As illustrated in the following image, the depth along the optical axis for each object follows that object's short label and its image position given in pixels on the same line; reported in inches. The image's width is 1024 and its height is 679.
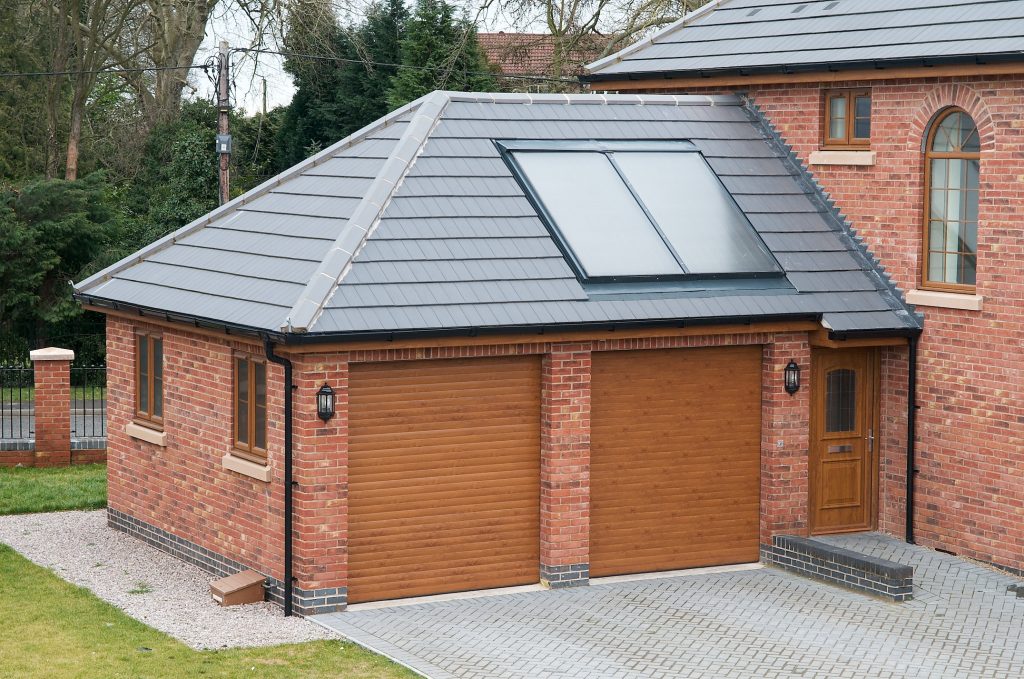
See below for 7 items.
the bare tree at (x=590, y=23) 1353.3
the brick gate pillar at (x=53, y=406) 868.6
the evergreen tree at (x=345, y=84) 1390.3
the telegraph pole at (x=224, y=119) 1179.9
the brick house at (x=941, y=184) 608.1
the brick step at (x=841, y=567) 573.0
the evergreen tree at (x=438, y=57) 1251.8
